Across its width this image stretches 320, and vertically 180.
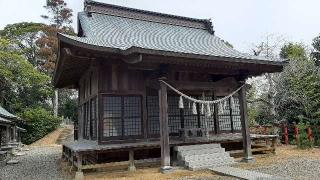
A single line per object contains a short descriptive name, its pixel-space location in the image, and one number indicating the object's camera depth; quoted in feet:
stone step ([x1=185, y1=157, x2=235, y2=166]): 36.06
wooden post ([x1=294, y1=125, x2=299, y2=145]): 57.37
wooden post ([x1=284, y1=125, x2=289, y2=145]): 64.22
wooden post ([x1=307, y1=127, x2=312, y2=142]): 55.38
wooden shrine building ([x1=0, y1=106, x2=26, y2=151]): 72.55
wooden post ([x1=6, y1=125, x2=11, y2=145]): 81.26
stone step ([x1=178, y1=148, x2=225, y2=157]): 37.52
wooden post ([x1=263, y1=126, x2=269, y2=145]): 66.50
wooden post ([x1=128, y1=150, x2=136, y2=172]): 36.04
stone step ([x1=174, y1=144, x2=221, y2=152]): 38.14
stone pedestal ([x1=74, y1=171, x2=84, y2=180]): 32.58
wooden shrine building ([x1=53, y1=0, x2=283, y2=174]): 34.63
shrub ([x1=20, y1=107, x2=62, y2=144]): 112.37
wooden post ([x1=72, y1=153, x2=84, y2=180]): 33.21
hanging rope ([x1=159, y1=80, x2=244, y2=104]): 35.83
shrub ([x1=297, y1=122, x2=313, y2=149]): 54.24
